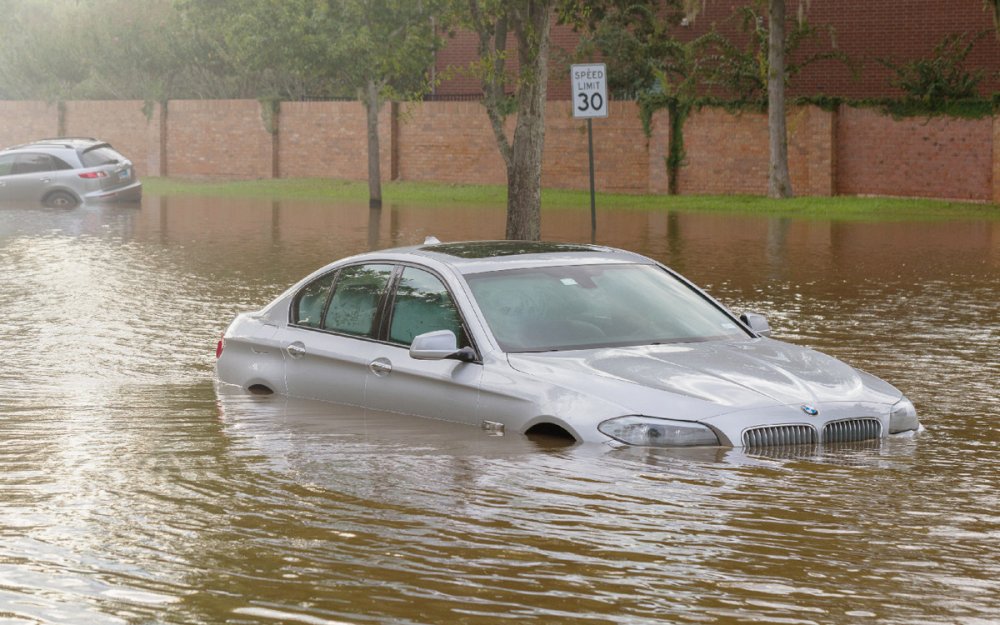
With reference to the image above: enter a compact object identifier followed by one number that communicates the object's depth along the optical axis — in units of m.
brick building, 46.16
